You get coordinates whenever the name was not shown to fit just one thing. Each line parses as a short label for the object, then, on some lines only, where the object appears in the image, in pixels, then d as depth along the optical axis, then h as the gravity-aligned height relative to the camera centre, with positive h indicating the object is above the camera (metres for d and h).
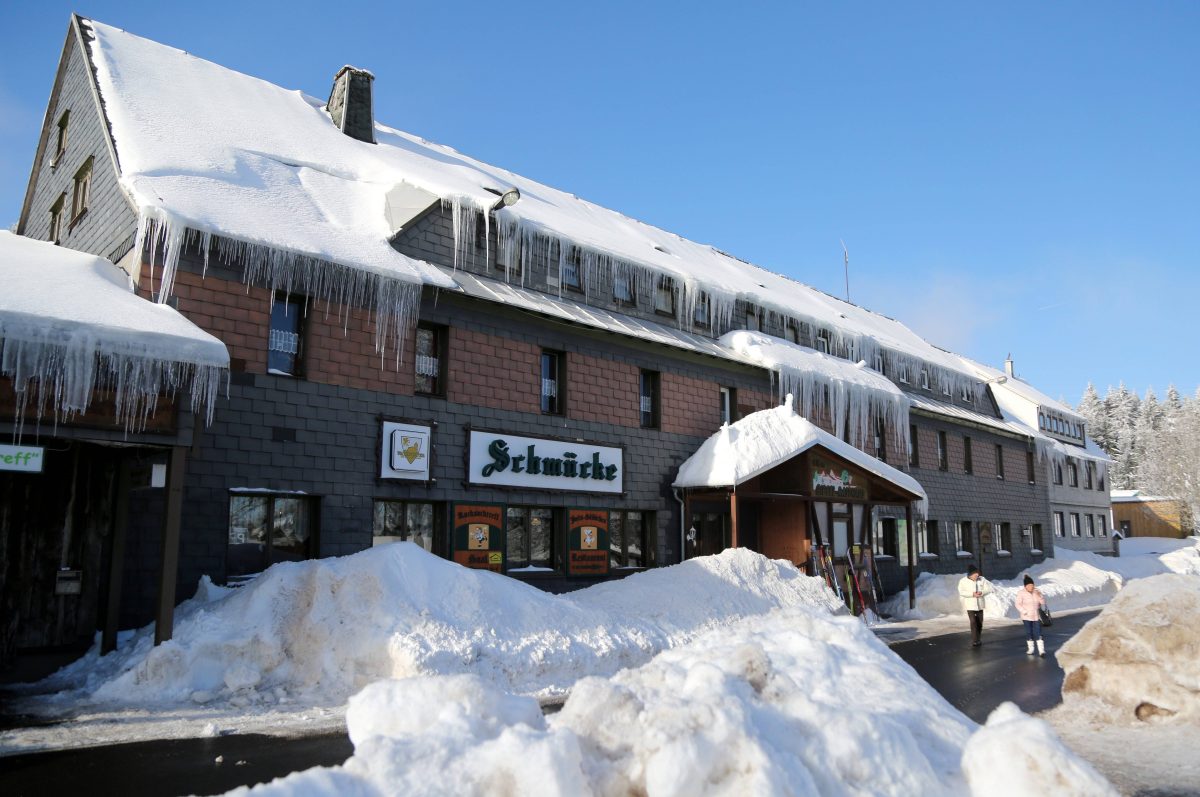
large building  13.37 +3.62
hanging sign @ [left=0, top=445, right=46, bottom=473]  10.23 +0.71
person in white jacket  16.61 -1.32
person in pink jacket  15.12 -1.41
